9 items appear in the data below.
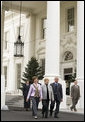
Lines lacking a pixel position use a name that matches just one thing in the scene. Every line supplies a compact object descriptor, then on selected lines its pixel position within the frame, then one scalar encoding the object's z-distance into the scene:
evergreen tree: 26.59
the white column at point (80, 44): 19.02
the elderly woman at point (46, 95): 13.01
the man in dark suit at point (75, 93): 17.09
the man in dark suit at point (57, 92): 13.54
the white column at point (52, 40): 17.88
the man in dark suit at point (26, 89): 17.79
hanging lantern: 23.25
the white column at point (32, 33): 31.42
